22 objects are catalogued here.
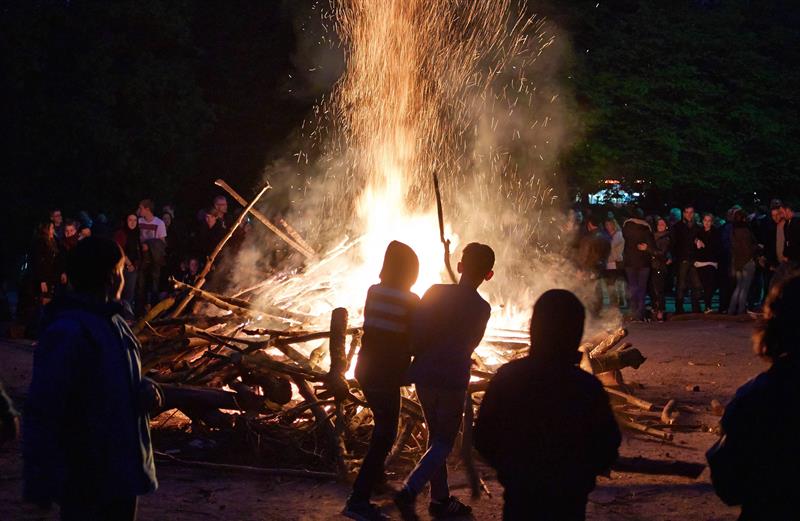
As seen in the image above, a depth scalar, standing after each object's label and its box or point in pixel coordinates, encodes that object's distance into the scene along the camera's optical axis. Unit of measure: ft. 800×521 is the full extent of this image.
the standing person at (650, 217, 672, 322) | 55.77
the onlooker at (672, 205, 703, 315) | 57.11
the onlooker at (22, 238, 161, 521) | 12.04
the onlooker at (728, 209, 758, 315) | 55.21
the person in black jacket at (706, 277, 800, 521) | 10.55
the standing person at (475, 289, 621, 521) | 11.71
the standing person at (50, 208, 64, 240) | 52.90
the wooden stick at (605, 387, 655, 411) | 29.30
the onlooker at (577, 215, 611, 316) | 57.11
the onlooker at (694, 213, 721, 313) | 57.93
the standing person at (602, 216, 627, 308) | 59.00
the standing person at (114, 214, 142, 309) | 52.65
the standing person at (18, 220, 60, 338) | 47.32
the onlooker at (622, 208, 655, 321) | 55.11
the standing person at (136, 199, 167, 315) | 54.39
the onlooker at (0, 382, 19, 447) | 13.48
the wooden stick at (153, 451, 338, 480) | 23.27
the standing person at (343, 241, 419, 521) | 19.72
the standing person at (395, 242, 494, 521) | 19.19
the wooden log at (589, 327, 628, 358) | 31.91
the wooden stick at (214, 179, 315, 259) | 36.09
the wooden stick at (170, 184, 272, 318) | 32.91
